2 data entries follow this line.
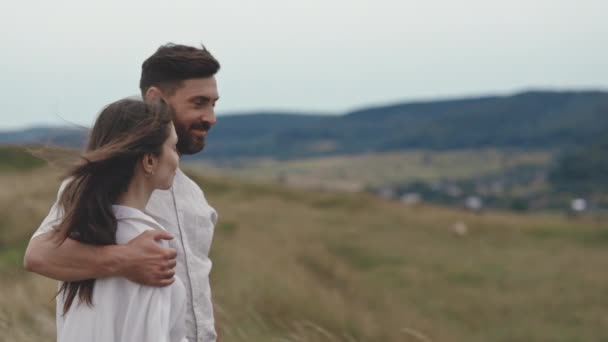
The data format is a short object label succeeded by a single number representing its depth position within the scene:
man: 2.35
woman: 2.34
